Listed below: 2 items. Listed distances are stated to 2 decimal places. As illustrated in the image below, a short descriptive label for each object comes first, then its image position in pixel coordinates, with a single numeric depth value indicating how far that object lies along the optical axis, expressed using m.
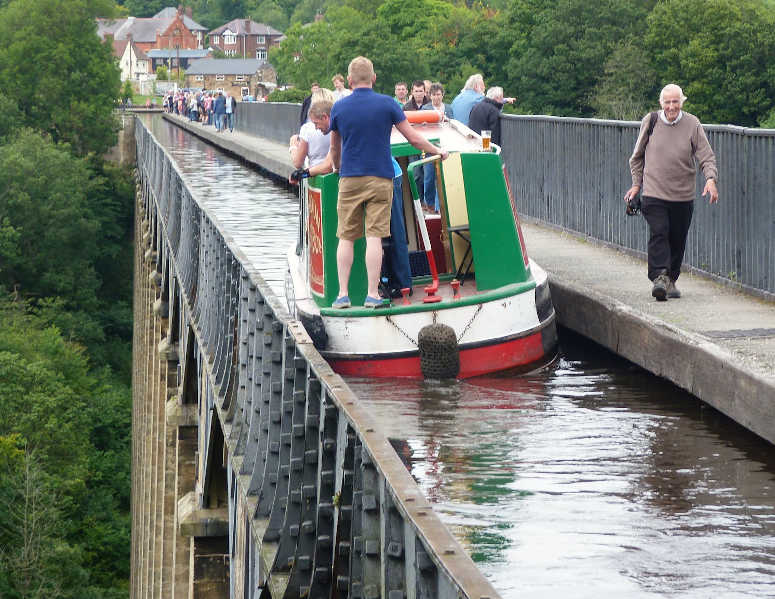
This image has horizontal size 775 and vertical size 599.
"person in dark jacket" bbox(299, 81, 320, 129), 19.01
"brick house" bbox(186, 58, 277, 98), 190.00
